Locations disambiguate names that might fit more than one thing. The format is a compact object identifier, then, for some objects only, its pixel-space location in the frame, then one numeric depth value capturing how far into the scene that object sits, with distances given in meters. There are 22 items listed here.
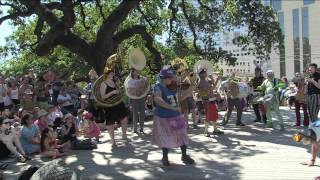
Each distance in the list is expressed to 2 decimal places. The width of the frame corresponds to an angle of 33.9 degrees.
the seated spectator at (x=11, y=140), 9.89
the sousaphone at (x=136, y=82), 12.65
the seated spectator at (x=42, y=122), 11.26
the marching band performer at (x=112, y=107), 10.98
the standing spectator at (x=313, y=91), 12.14
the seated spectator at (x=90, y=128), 11.84
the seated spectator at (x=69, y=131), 11.04
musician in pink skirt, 8.84
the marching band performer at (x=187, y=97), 12.29
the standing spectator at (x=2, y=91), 14.82
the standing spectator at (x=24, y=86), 15.54
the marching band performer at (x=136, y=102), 12.70
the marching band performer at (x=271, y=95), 13.55
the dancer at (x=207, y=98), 12.27
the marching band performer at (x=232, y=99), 14.38
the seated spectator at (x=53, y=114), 12.48
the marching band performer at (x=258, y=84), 15.32
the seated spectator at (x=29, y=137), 10.50
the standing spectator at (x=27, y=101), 14.12
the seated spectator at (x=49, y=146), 10.02
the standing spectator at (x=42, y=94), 15.05
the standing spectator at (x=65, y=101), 14.75
